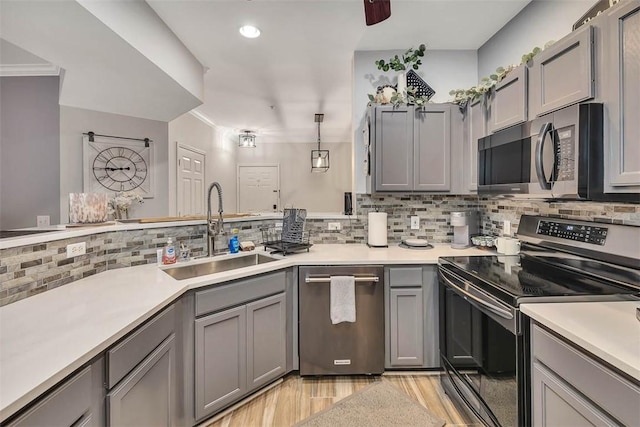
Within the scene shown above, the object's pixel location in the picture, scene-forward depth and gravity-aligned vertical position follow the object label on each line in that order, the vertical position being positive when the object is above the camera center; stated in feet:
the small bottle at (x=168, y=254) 6.25 -0.93
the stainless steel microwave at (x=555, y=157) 3.94 +0.84
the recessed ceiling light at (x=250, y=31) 7.36 +4.82
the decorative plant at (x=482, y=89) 5.31 +2.93
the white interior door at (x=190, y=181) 13.44 +1.59
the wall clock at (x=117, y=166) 10.60 +1.85
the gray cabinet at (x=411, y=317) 6.88 -2.62
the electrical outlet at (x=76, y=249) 4.98 -0.66
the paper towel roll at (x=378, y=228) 8.31 -0.52
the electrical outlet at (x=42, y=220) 9.62 -0.23
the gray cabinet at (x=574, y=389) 2.66 -1.94
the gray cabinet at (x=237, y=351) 5.36 -2.92
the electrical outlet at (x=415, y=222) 8.89 -0.38
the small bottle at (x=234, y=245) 7.41 -0.89
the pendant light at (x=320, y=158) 15.99 +3.71
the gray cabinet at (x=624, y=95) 3.50 +1.46
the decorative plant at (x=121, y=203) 10.29 +0.35
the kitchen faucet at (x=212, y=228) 6.95 -0.41
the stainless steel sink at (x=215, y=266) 6.36 -1.33
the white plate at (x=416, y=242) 8.11 -0.93
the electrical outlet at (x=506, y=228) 7.36 -0.49
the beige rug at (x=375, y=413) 5.50 -4.15
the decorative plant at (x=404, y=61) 8.10 +4.37
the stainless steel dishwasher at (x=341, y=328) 6.77 -2.84
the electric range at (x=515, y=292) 4.00 -1.25
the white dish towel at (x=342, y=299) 6.70 -2.10
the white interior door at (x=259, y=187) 20.99 +1.83
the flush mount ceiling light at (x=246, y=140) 18.34 +4.67
